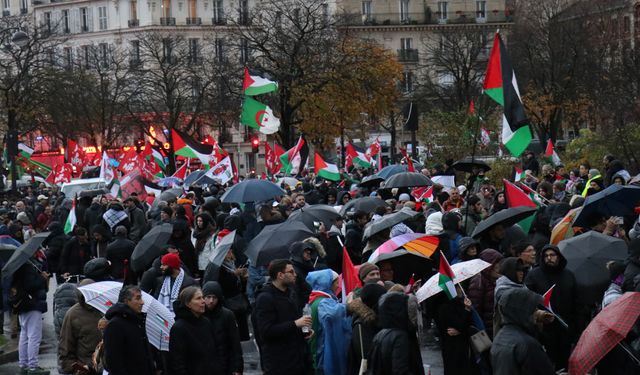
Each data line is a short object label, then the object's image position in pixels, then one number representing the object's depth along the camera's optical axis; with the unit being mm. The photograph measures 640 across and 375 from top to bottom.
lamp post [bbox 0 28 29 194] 39688
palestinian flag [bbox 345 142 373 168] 41500
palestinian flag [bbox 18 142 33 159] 51500
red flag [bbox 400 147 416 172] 28105
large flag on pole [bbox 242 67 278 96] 33969
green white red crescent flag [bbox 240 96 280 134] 33031
